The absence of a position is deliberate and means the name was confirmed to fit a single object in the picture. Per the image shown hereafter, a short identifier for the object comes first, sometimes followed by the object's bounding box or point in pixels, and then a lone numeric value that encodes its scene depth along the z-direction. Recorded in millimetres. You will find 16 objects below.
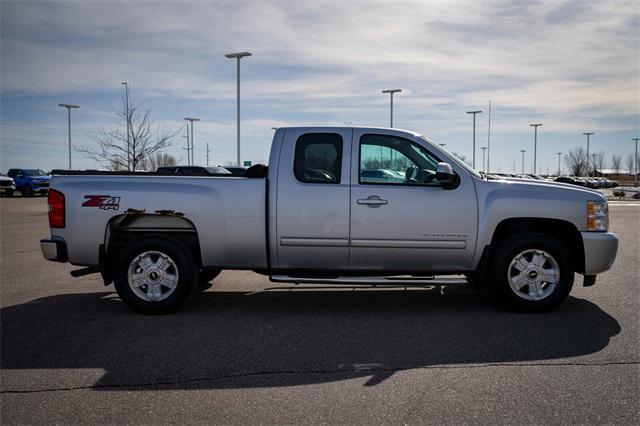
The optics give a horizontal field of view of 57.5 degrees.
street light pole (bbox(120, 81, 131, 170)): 26719
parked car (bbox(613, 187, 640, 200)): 42500
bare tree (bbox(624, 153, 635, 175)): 111312
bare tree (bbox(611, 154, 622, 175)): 113500
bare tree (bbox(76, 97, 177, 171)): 26766
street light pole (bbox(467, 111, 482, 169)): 53803
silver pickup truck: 6293
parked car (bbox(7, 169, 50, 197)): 38750
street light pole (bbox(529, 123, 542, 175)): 71250
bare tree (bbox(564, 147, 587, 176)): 93750
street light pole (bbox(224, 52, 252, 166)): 33344
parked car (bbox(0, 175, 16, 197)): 37031
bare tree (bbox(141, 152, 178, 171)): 48069
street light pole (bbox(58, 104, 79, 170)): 48656
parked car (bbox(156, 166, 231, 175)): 28047
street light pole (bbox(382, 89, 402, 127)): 43062
